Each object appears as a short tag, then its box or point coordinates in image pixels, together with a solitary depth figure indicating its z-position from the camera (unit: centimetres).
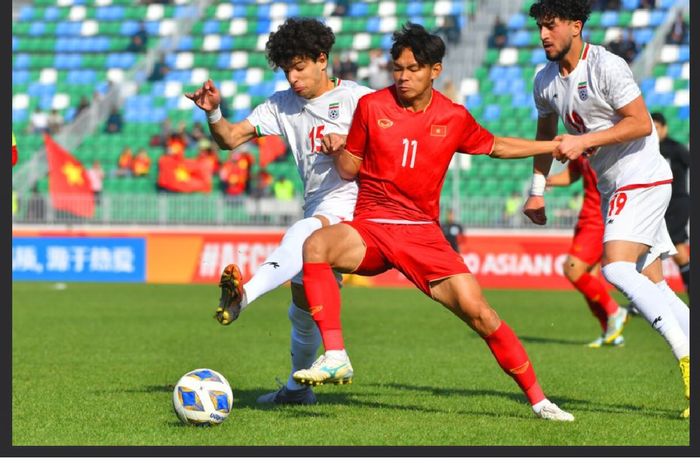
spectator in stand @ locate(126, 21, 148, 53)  3566
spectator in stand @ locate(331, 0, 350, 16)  3478
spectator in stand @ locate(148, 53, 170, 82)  3456
